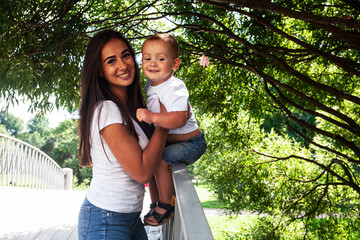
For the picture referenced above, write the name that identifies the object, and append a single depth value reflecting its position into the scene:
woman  1.33
